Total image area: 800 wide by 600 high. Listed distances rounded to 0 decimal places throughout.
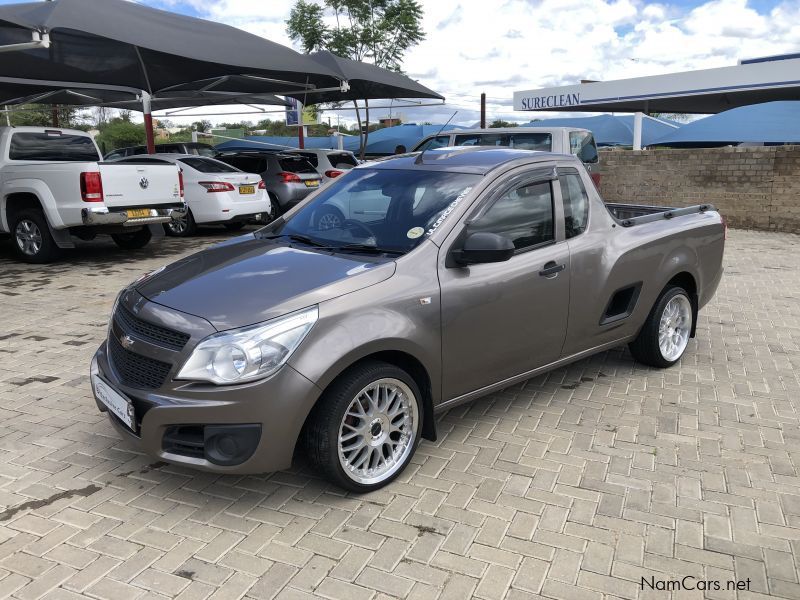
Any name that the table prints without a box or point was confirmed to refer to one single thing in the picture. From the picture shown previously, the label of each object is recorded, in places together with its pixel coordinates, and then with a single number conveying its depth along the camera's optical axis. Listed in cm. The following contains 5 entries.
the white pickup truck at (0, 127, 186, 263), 880
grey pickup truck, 298
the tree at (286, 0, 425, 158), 2508
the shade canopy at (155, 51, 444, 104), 1529
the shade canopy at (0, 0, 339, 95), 950
